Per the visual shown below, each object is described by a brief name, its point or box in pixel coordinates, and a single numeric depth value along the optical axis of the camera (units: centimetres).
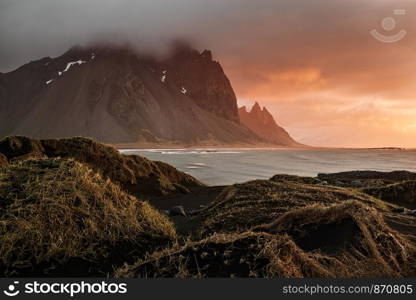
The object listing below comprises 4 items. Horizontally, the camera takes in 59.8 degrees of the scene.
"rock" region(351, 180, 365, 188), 2355
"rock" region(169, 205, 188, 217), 1262
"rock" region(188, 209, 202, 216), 1280
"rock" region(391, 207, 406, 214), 1109
